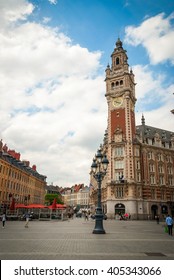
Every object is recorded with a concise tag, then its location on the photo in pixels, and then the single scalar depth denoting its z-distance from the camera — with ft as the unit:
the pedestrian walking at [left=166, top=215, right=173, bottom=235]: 67.67
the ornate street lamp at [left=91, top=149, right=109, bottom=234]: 65.43
